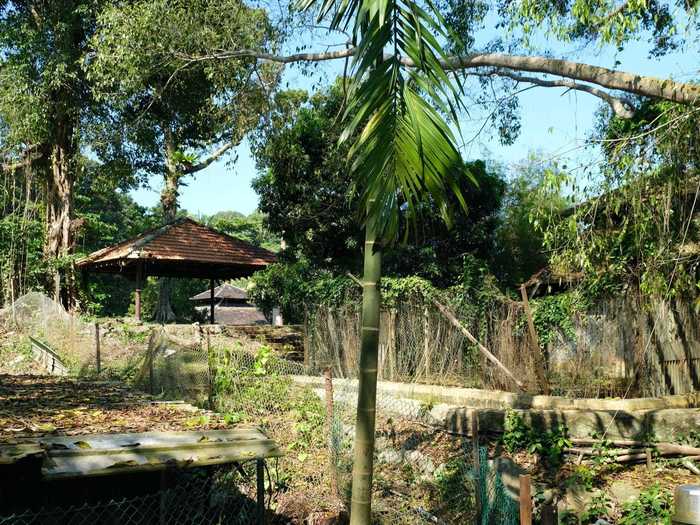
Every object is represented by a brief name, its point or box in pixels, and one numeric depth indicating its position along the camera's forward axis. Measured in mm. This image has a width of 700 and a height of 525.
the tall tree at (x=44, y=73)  19109
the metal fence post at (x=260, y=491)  4871
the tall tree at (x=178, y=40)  13008
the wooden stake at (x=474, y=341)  10516
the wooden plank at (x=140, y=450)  3982
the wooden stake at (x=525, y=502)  4961
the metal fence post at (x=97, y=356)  11961
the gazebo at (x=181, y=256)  20234
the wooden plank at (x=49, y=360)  13305
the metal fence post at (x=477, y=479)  6316
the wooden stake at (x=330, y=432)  7617
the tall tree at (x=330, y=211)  19828
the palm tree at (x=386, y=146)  3404
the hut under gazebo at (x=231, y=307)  41656
